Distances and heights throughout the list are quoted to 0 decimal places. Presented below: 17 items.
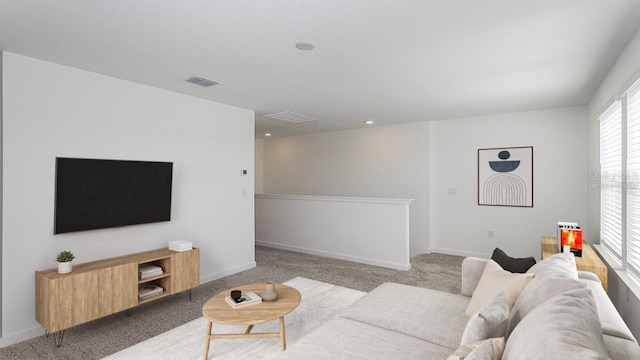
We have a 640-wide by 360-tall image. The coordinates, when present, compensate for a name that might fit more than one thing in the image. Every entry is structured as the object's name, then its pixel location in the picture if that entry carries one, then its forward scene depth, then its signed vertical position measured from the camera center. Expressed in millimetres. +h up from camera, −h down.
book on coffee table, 2510 -917
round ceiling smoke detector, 2541 +1072
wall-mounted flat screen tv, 3053 -123
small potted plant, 2814 -695
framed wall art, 5172 +136
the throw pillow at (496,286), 1889 -607
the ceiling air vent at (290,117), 5273 +1093
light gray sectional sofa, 1050 -616
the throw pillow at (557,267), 1707 -465
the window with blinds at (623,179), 2490 +59
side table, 2754 -679
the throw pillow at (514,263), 2559 -624
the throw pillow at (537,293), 1448 -510
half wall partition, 5020 -753
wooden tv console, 2664 -959
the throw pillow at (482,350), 1097 -594
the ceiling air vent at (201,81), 3426 +1075
